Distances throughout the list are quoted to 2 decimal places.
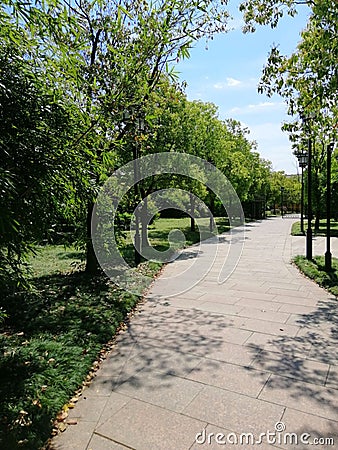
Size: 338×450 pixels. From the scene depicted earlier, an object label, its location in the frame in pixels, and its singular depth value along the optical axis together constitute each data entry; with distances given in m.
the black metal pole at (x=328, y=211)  8.05
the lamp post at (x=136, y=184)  7.00
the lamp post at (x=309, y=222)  8.85
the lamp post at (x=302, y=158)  12.08
